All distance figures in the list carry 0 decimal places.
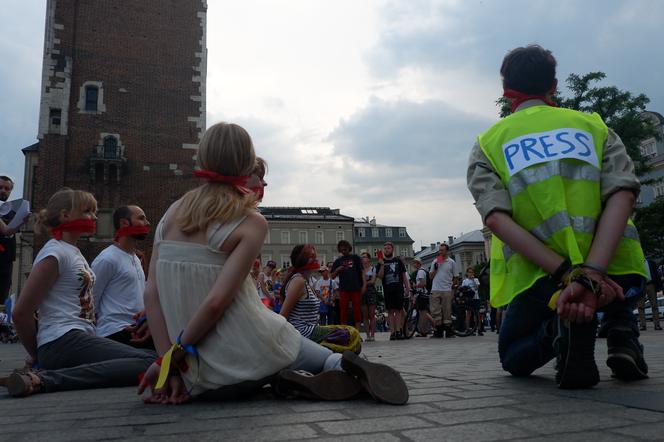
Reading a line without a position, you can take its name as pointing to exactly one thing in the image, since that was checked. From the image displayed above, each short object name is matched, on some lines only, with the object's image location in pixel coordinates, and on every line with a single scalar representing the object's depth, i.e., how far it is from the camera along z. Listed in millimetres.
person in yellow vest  2793
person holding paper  6922
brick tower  26172
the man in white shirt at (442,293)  12836
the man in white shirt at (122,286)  4699
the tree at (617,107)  30391
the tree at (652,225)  31219
